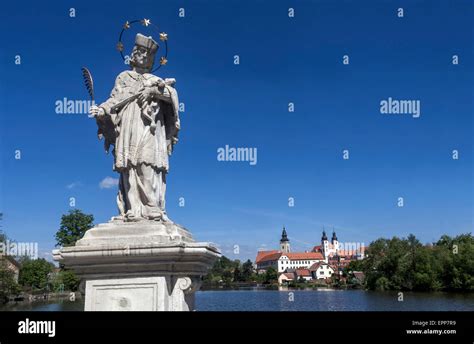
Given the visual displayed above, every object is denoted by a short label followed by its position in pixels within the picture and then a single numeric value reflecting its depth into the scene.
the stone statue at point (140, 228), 6.89
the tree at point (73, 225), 50.69
